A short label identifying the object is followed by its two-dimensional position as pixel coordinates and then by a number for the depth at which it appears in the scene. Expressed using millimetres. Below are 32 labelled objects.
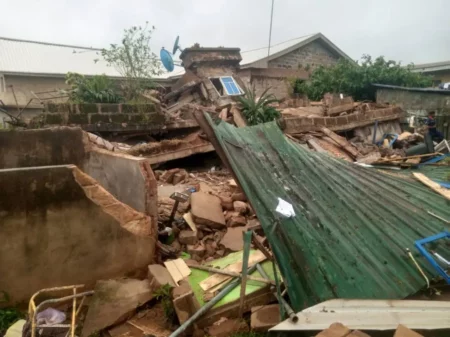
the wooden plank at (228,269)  3864
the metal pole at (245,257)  3248
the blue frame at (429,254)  3308
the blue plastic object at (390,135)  10692
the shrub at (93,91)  8875
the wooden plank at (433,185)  5043
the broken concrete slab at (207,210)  5402
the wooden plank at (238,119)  9241
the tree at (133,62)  10086
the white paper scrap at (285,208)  3500
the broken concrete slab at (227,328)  3348
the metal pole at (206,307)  3261
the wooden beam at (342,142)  9172
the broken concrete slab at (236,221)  5449
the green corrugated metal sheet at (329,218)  3135
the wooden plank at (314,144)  8773
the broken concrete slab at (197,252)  4898
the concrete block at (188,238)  5121
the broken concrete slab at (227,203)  5914
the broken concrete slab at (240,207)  5734
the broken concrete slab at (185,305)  3473
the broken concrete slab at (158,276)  3977
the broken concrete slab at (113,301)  3697
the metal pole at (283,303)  2711
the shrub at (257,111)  9500
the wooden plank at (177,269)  4078
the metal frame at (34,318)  2553
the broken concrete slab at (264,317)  3191
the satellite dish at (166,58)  13531
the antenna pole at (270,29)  14398
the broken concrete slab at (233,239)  4895
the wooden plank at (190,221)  5348
